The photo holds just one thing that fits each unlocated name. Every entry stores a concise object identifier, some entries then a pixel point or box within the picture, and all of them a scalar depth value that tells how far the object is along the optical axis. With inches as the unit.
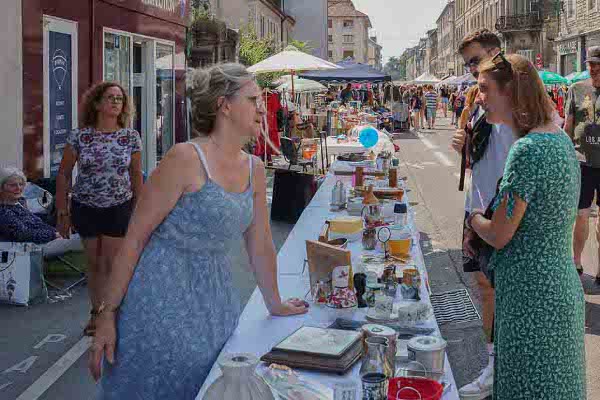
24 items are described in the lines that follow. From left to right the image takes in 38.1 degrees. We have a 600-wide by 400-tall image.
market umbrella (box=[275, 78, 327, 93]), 931.3
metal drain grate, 266.5
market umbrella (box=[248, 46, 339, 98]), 608.1
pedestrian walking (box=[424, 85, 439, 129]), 1490.3
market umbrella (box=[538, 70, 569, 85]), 1178.0
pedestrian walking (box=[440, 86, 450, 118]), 2119.6
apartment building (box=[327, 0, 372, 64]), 5191.9
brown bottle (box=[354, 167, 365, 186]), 323.9
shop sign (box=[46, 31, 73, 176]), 421.7
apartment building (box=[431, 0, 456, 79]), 4367.6
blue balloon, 477.1
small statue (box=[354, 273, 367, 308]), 152.0
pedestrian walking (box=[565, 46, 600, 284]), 293.4
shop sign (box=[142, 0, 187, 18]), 589.4
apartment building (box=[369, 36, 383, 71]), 6676.2
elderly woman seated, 287.7
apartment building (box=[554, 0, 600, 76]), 1584.6
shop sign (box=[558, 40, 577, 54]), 1746.9
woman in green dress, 125.0
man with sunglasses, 188.1
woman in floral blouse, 232.1
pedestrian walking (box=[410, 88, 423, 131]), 1473.9
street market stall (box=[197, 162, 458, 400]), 109.3
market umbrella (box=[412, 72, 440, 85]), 2099.7
